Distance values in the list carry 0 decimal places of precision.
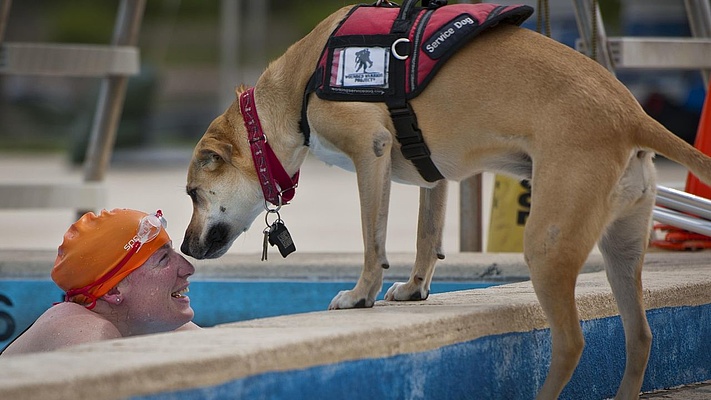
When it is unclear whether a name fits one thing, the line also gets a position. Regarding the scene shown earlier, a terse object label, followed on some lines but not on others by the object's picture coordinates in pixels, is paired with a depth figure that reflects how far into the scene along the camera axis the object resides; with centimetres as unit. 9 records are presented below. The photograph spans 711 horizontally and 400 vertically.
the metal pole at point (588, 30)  1162
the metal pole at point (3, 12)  1250
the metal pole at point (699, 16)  1321
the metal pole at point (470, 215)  1205
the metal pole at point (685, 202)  929
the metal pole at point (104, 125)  1365
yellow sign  1266
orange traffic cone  1158
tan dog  618
